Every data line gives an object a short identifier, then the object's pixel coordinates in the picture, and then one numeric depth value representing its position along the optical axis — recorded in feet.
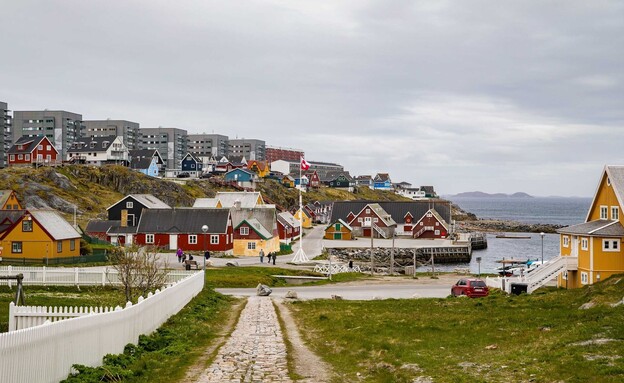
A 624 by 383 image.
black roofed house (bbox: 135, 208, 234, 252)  290.35
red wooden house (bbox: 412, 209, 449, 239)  468.75
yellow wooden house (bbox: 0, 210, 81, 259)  223.30
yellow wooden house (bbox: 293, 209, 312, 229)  536.83
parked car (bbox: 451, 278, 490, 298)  145.69
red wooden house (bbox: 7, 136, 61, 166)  498.24
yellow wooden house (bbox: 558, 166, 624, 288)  152.46
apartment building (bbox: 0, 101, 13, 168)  625.82
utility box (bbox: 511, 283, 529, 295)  148.77
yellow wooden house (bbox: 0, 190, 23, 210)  280.72
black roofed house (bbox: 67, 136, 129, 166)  590.14
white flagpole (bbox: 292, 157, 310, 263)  274.57
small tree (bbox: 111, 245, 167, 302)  104.57
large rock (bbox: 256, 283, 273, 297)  155.43
